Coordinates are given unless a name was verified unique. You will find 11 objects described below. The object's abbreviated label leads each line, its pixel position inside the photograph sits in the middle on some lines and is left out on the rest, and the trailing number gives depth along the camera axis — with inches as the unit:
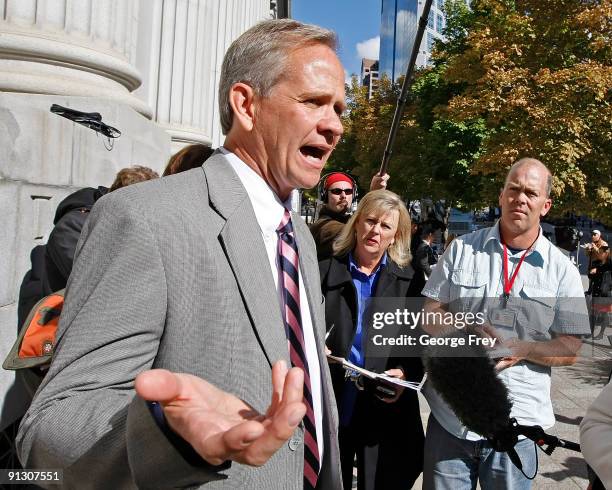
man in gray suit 35.8
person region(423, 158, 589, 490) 100.4
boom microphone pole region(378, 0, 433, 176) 156.2
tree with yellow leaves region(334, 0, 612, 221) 507.8
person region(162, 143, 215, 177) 101.7
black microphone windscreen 90.3
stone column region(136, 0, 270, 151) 253.9
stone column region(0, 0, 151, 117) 130.3
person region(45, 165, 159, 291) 98.6
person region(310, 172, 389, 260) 173.5
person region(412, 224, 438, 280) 419.4
